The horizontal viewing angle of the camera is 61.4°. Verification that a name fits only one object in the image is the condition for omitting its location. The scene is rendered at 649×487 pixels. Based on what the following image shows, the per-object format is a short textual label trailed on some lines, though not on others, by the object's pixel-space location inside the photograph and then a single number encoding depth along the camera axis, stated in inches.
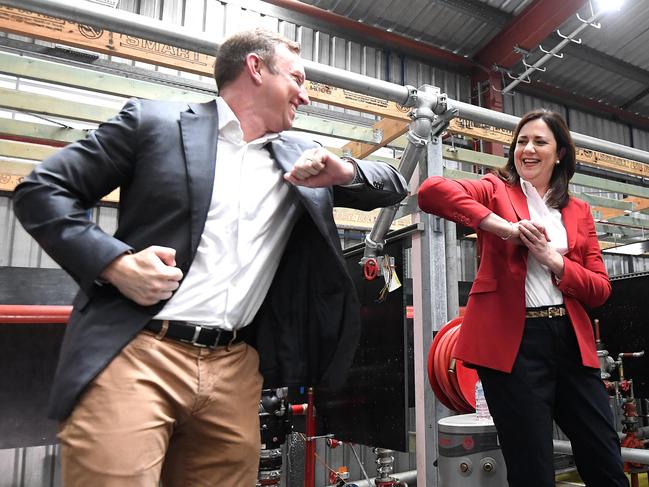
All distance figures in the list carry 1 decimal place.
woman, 60.7
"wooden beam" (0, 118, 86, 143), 150.9
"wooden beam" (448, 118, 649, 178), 165.3
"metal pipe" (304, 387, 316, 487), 137.6
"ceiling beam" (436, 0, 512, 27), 257.9
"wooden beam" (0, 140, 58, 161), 159.5
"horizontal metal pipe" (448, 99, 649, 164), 104.7
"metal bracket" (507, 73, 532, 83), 273.6
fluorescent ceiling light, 211.6
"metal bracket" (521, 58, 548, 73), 264.6
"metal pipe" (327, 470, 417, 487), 170.8
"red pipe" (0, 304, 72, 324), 110.0
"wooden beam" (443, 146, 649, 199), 198.8
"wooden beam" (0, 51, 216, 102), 129.2
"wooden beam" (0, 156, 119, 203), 168.9
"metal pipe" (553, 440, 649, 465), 92.5
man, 38.9
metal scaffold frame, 90.2
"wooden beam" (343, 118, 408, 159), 154.0
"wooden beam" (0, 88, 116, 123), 136.6
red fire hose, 88.7
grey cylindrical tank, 81.7
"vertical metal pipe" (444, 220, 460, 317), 101.7
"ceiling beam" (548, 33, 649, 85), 291.6
